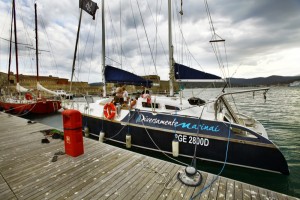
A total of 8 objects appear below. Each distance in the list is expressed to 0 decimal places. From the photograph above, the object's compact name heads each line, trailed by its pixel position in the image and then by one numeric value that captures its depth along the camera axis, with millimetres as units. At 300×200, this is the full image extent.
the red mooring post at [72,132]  4172
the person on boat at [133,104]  7471
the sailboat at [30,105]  16297
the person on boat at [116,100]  7987
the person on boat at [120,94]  8297
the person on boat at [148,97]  7260
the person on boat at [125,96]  8452
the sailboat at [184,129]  4887
